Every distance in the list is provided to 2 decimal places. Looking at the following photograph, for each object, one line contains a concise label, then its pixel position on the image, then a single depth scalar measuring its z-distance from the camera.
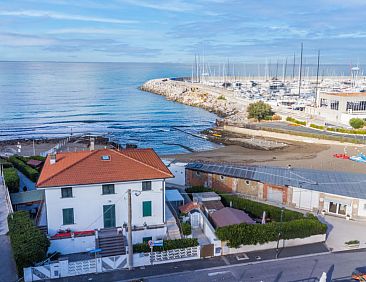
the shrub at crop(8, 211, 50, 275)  18.83
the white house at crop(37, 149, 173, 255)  22.12
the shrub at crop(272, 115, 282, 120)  72.88
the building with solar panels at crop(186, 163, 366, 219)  28.27
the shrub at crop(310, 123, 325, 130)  62.27
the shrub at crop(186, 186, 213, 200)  30.64
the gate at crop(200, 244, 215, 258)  21.67
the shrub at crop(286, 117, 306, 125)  66.57
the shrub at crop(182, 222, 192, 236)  23.38
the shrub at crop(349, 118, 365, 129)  59.66
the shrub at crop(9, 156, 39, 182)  34.69
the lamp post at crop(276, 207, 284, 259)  22.31
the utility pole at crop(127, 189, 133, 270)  19.59
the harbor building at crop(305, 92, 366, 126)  65.85
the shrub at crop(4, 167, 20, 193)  30.30
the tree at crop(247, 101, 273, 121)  72.56
